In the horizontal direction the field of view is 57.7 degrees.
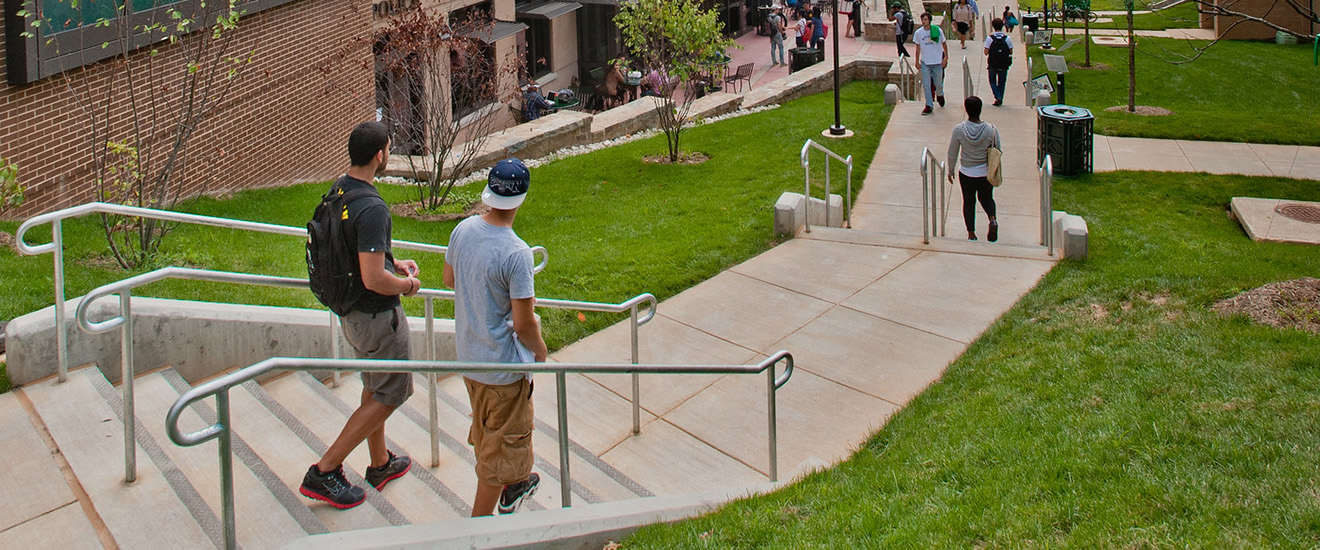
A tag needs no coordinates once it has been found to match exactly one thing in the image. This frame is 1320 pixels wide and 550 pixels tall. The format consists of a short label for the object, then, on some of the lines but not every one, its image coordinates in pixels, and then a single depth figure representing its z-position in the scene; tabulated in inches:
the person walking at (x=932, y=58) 719.7
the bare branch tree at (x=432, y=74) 499.5
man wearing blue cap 179.6
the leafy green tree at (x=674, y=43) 633.6
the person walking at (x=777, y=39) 1268.5
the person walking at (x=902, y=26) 1055.7
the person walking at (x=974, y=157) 442.9
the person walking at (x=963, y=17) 1019.3
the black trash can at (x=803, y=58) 1055.6
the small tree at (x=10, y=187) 285.9
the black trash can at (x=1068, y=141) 565.6
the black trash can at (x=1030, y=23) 1261.1
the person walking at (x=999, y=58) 754.2
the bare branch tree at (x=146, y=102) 344.8
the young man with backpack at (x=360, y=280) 190.4
